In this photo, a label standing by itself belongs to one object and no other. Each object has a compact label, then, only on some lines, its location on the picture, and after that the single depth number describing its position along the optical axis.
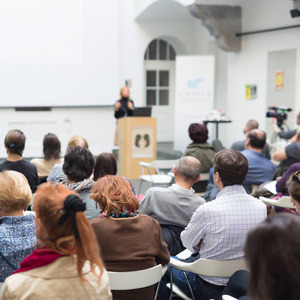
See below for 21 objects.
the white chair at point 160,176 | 5.59
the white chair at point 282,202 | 3.49
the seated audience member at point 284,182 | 3.50
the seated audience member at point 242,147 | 5.55
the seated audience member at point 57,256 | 1.52
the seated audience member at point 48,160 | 4.72
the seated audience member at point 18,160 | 4.18
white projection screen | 9.88
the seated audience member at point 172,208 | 3.13
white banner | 10.25
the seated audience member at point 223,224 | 2.56
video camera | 7.09
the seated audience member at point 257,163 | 4.50
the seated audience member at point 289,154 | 4.62
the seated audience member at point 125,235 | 2.28
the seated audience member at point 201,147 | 5.09
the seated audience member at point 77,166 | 3.40
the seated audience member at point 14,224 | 2.21
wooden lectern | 7.69
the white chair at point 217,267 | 2.47
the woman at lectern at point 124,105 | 8.61
